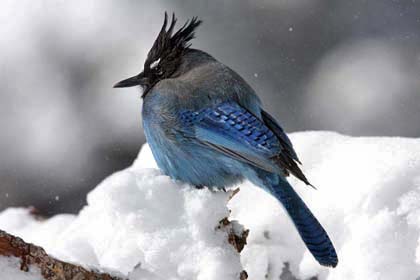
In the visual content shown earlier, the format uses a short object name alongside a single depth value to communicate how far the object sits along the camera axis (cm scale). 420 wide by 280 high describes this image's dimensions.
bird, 695
